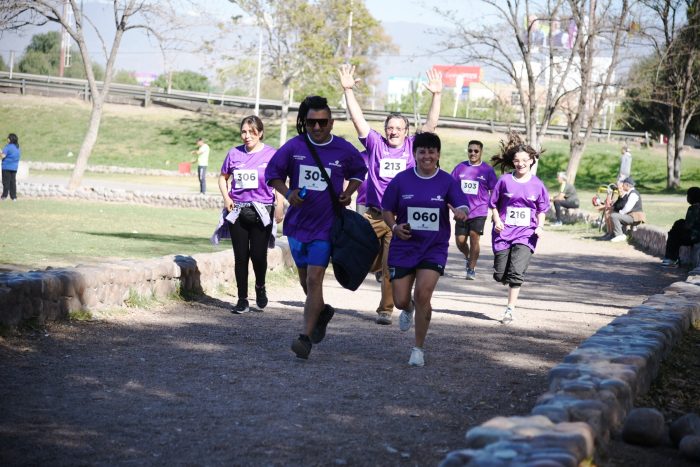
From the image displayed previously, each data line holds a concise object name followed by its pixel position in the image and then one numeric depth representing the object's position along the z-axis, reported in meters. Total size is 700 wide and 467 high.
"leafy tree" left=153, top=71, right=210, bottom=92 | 117.75
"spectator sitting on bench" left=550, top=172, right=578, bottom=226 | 29.31
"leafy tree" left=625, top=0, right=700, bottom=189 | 37.66
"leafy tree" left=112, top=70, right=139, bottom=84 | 122.97
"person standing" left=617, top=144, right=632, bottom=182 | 36.15
